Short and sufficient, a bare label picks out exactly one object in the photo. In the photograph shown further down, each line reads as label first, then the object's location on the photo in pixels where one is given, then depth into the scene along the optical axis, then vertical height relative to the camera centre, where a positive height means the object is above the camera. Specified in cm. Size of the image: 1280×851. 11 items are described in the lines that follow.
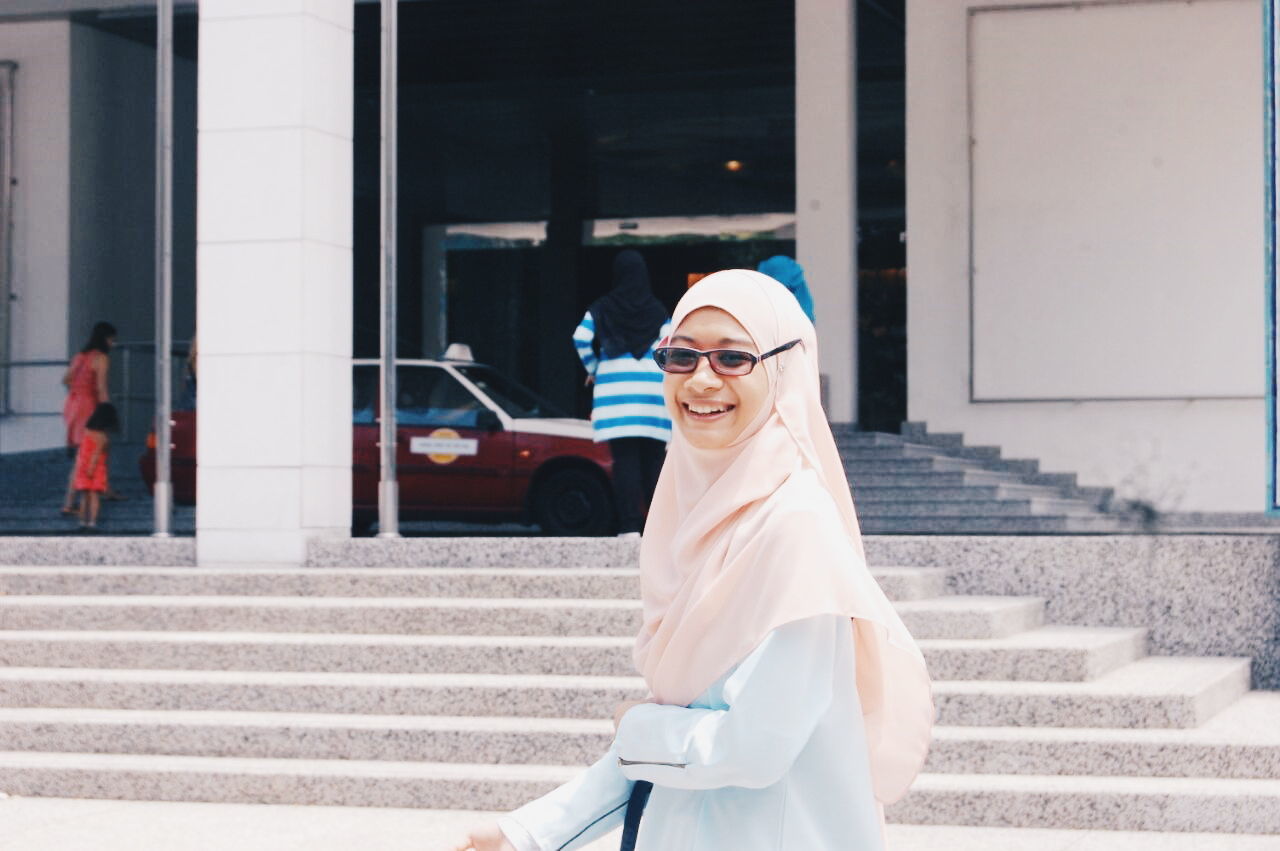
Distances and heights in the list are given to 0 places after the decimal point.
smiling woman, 222 -29
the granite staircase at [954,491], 1319 -57
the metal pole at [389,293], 1052 +78
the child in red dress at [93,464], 1497 -40
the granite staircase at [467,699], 699 -128
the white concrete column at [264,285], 1030 +79
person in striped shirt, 973 +17
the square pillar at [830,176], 1563 +221
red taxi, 1330 -36
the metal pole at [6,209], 1920 +232
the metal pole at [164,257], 1095 +103
